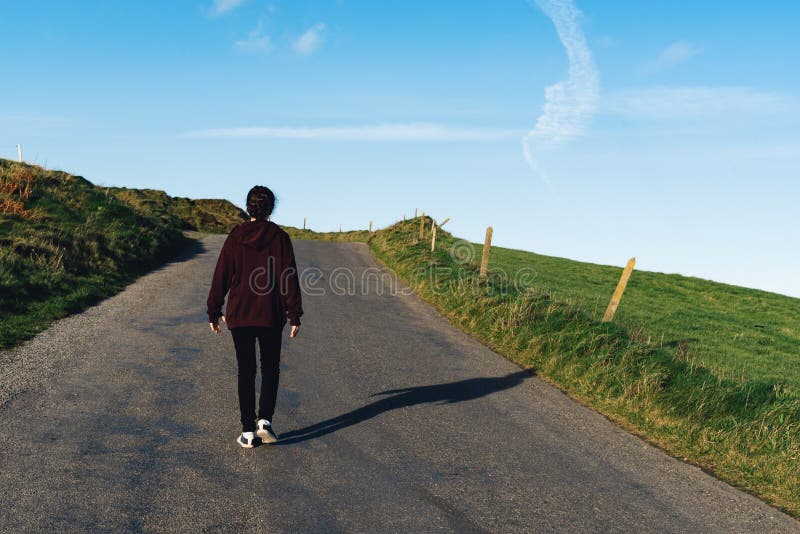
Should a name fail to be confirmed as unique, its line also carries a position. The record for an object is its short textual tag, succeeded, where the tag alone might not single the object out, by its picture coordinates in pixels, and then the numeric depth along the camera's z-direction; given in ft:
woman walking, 18.12
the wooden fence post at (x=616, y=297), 39.88
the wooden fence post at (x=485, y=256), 55.31
